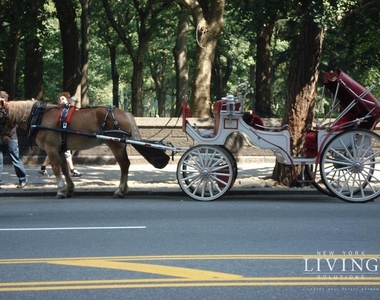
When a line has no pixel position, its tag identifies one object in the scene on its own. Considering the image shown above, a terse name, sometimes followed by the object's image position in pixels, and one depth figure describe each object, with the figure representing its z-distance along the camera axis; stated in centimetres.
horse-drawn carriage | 1391
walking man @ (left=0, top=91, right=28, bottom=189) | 1652
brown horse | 1470
